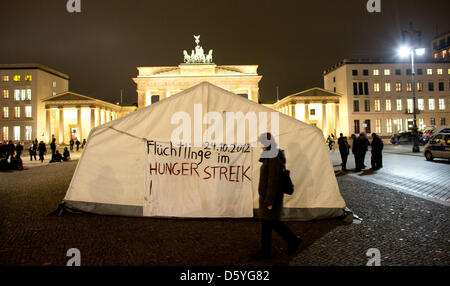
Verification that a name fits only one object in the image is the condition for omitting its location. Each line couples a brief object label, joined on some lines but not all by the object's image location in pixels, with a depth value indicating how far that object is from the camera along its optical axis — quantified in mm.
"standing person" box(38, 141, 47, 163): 21422
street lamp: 19822
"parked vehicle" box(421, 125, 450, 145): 34425
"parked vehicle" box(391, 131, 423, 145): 37522
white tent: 5887
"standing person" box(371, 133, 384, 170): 13273
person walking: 4023
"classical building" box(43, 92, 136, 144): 54438
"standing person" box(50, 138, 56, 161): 21473
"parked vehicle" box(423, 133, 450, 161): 15273
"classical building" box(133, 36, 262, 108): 53375
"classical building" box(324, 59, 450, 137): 57469
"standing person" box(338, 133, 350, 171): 13352
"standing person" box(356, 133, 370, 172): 13070
